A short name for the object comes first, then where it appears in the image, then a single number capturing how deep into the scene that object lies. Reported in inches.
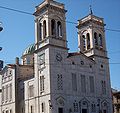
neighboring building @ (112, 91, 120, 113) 2079.5
